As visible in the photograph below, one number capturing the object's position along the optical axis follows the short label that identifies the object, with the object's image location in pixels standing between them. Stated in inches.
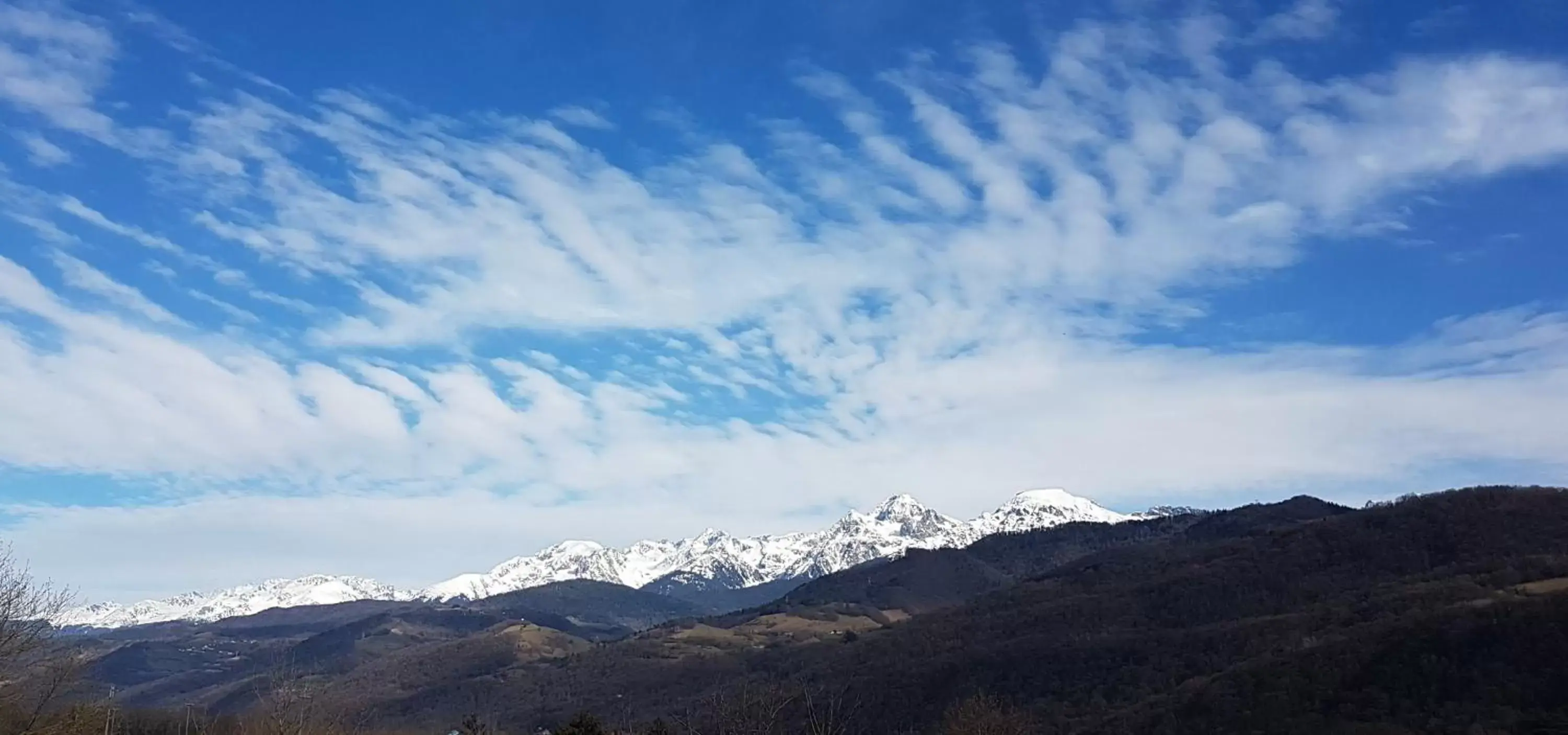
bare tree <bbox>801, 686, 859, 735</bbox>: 5127.5
